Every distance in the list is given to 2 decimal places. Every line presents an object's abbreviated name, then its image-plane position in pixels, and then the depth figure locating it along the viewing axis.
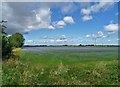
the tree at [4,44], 8.87
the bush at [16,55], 9.59
